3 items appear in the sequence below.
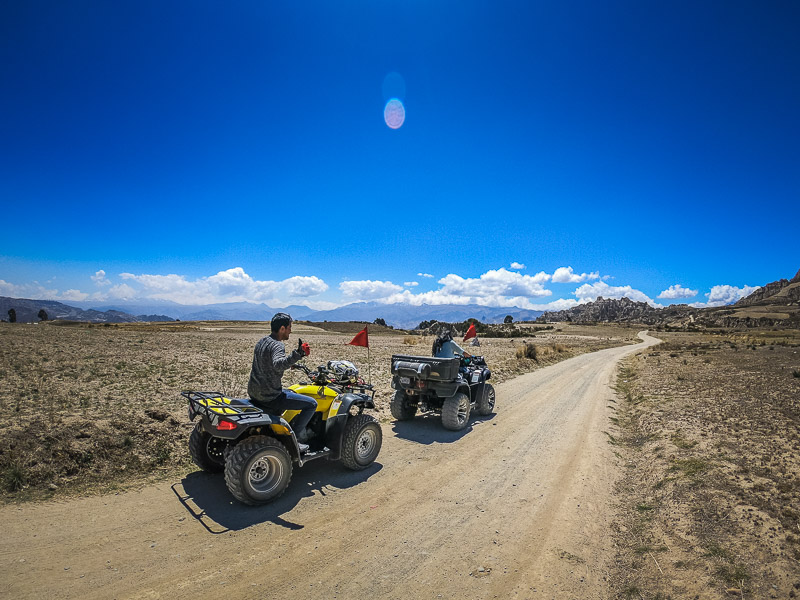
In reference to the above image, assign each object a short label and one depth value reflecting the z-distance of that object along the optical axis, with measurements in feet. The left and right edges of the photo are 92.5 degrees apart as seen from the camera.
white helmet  24.14
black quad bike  32.14
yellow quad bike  17.08
